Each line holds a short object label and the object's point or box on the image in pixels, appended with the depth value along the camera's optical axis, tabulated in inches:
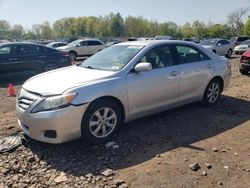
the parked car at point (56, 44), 727.1
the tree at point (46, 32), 2804.7
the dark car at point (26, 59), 296.0
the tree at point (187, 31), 2246.9
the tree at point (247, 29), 1868.7
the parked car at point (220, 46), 568.4
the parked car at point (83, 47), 590.0
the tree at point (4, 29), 2618.1
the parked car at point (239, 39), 919.0
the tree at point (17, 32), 2767.4
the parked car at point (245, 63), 304.3
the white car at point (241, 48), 642.5
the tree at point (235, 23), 2208.3
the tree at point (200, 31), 2123.8
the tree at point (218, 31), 2012.2
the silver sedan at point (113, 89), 113.8
